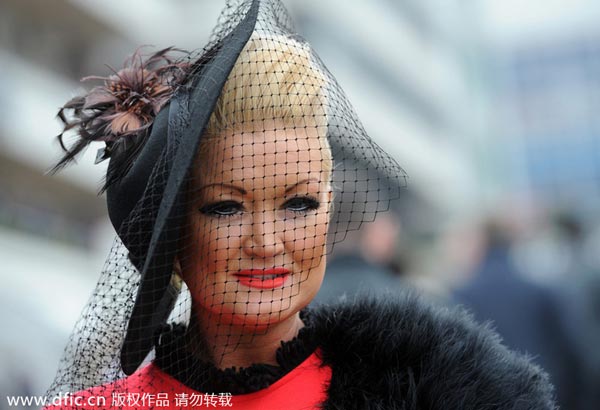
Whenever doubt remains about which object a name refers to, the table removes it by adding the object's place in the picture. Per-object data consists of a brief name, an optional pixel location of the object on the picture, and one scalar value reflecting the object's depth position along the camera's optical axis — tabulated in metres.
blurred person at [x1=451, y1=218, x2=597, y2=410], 5.09
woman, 2.38
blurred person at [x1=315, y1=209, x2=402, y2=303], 4.57
